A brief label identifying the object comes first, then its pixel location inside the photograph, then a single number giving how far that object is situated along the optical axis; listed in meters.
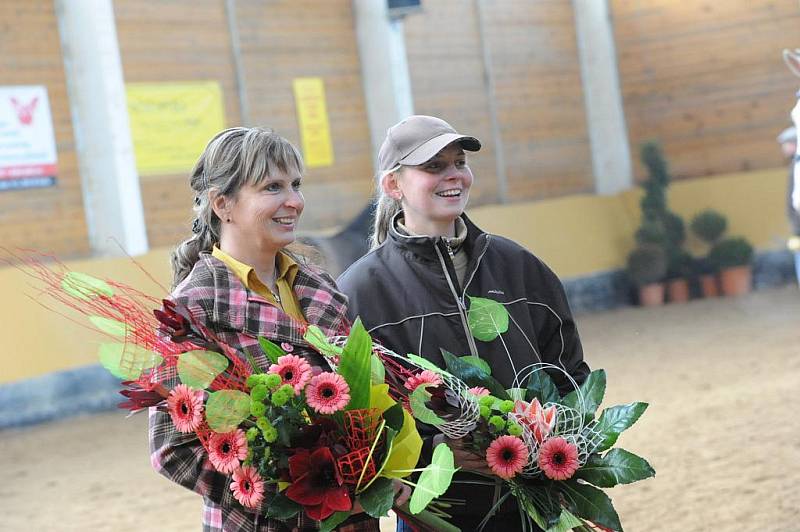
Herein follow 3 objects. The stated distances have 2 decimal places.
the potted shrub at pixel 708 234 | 15.26
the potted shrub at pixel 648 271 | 15.32
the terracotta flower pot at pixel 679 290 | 15.38
